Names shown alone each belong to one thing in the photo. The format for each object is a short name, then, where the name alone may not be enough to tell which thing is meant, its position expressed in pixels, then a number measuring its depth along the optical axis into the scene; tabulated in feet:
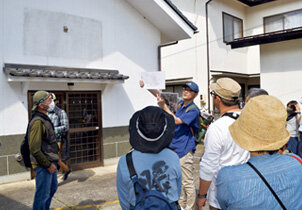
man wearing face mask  11.07
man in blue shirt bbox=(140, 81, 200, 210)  12.21
